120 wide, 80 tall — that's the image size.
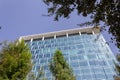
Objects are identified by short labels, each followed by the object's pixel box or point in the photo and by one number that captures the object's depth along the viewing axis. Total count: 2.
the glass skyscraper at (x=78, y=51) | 20.94
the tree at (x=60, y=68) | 7.79
